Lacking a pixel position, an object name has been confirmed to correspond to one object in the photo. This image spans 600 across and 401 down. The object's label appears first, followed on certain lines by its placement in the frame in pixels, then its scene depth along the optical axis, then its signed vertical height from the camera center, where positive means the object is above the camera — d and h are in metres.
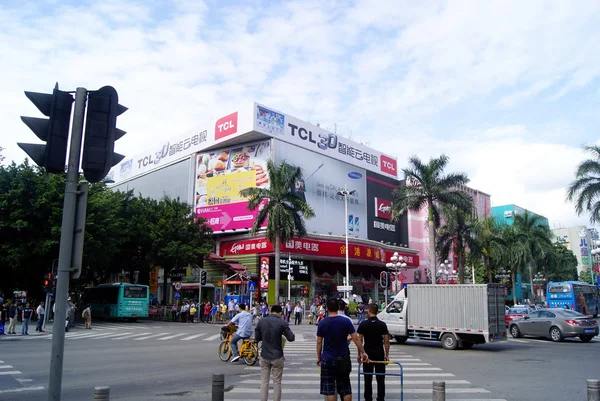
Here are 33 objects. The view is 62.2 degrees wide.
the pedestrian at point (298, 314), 34.78 -1.96
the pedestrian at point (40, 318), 26.10 -1.93
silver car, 21.34 -1.56
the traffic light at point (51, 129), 5.85 +1.80
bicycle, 13.77 -1.82
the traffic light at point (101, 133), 6.00 +1.82
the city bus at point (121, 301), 36.09 -1.36
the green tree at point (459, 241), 45.09 +4.30
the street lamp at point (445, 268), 47.90 +1.94
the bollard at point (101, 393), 5.60 -1.24
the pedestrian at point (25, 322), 24.05 -1.96
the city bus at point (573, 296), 40.75 -0.50
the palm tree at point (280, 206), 37.22 +5.99
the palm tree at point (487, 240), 48.56 +4.79
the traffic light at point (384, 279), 31.28 +0.50
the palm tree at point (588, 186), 34.62 +7.22
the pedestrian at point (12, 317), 24.00 -1.72
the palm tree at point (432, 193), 37.03 +7.05
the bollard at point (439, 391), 6.49 -1.33
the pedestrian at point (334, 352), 7.11 -0.97
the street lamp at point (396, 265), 34.84 +1.60
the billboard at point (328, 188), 51.66 +10.62
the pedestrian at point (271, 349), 7.88 -1.02
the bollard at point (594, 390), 6.71 -1.33
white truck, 17.58 -0.97
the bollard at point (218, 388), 6.41 -1.33
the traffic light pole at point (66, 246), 5.49 +0.41
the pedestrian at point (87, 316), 29.02 -1.95
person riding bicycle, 13.84 -1.25
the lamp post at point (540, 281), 71.88 +1.23
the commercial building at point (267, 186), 48.97 +9.37
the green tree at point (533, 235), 54.50 +5.95
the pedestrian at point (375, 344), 8.41 -0.98
